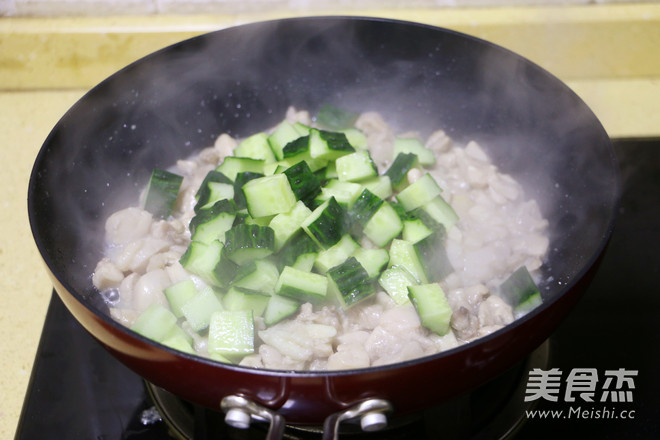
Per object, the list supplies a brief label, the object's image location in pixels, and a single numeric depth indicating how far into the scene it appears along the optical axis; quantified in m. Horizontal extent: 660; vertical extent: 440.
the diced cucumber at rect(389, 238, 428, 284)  0.51
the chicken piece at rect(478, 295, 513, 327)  0.49
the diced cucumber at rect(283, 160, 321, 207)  0.52
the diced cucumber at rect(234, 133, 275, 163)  0.56
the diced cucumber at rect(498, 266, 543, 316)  0.50
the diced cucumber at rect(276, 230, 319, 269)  0.50
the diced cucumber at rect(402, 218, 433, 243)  0.51
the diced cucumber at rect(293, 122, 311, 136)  0.57
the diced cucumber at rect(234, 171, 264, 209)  0.53
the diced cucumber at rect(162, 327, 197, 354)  0.46
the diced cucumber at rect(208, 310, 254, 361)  0.46
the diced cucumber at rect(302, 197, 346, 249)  0.49
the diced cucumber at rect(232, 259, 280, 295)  0.49
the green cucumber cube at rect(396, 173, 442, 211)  0.53
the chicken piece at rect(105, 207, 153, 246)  0.53
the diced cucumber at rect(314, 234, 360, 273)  0.50
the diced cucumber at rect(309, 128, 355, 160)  0.54
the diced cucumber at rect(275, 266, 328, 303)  0.48
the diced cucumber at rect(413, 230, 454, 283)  0.50
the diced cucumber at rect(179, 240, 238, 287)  0.49
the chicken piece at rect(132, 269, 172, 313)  0.50
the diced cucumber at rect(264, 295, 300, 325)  0.48
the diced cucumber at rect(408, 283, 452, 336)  0.47
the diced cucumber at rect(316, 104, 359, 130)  0.59
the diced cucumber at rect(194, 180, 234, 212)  0.54
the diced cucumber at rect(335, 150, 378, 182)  0.53
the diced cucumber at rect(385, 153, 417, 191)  0.55
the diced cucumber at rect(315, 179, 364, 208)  0.52
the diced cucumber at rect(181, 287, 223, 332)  0.48
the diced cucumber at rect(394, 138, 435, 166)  0.57
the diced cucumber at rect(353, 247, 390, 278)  0.50
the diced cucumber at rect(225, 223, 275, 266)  0.49
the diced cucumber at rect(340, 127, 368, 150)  0.58
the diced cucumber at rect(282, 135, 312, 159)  0.54
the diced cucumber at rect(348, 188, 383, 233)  0.51
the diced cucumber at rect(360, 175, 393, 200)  0.54
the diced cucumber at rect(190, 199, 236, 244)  0.51
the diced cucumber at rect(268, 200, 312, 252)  0.50
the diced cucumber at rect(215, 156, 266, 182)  0.55
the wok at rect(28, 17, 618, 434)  0.41
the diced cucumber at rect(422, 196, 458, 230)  0.53
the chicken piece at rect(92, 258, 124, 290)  0.51
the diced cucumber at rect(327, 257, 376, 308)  0.48
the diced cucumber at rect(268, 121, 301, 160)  0.56
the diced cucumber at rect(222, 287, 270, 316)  0.48
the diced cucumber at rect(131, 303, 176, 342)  0.47
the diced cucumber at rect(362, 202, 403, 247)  0.51
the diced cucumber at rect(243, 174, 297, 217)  0.51
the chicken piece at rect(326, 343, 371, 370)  0.46
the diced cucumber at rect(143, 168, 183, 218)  0.54
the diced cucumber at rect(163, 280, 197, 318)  0.49
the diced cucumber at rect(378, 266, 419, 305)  0.49
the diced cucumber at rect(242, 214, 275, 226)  0.51
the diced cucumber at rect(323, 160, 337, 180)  0.55
